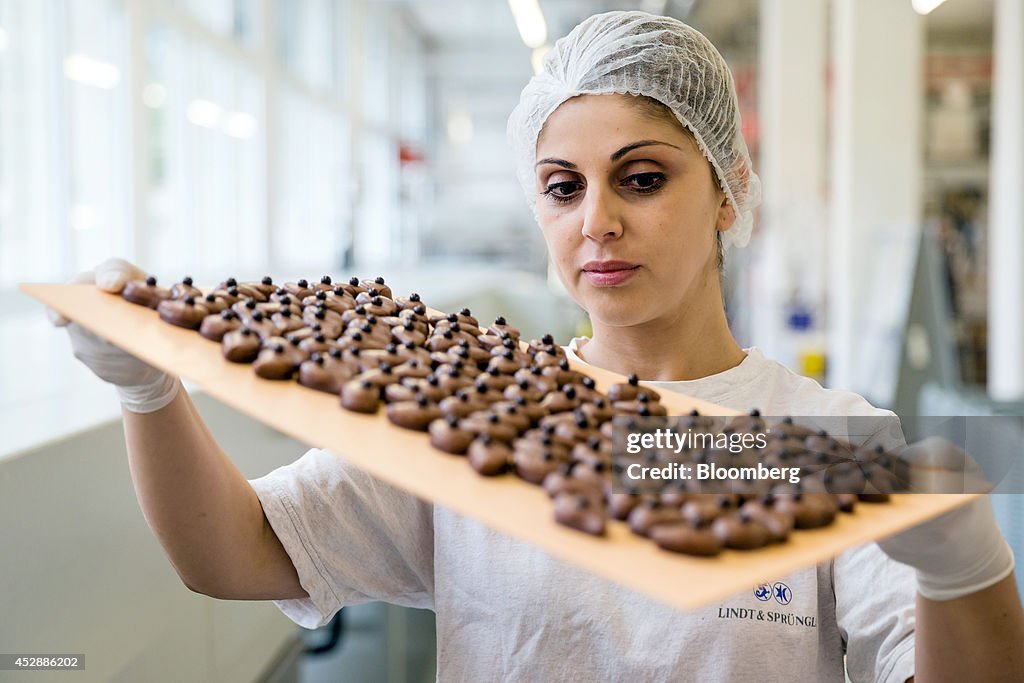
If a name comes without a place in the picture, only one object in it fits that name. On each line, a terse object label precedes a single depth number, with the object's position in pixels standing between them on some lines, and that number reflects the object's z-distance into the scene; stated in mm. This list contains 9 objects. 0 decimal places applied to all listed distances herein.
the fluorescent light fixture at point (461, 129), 14828
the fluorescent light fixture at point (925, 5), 4801
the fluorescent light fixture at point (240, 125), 6590
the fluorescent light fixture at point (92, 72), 4094
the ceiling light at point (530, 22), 7605
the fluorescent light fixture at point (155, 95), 4934
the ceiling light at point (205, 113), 5746
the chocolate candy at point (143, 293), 1028
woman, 1110
